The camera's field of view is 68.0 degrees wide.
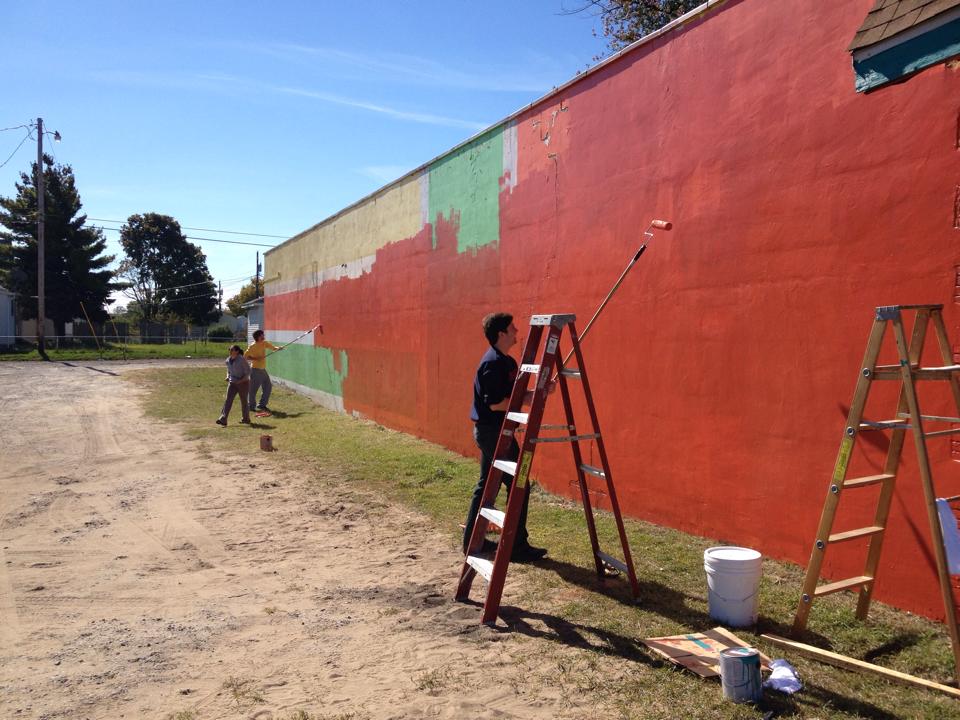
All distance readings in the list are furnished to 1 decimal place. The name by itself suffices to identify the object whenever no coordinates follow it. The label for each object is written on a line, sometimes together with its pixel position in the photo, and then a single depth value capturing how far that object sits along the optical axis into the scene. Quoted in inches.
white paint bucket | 166.6
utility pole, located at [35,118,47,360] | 1244.5
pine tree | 1721.2
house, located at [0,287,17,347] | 1644.9
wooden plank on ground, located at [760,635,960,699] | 134.1
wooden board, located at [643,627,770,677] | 145.6
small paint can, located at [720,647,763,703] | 132.0
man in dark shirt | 210.4
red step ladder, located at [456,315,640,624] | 175.5
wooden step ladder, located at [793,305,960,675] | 146.7
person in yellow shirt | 609.9
